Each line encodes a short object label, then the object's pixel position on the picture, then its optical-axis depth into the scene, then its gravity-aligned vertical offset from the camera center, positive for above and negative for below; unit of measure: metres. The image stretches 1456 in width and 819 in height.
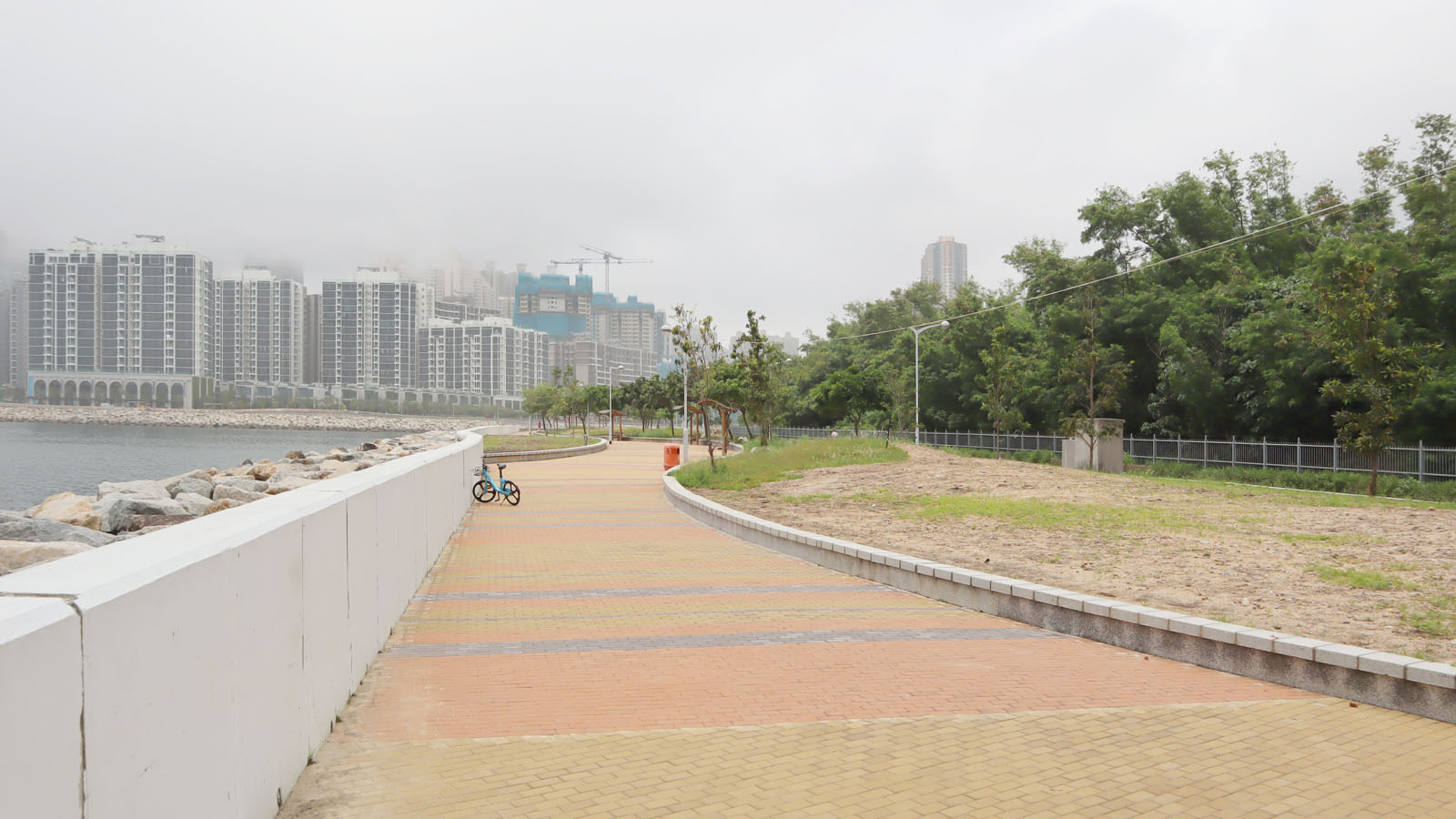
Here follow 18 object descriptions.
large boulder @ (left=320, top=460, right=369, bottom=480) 19.16 -1.19
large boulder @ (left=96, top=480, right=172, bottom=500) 14.80 -1.34
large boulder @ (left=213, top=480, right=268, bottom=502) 13.51 -1.23
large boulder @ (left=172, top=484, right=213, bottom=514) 12.30 -1.24
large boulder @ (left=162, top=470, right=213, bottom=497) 15.63 -1.31
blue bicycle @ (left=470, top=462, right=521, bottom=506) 18.78 -1.57
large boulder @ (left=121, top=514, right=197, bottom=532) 10.58 -1.28
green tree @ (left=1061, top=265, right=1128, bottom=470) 38.06 +1.80
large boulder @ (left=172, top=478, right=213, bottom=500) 15.14 -1.25
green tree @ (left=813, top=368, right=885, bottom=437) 50.25 +1.12
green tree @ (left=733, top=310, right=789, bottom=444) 32.72 +1.43
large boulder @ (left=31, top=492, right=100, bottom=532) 11.71 -1.31
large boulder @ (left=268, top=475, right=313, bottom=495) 14.58 -1.19
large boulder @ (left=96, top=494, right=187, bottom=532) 11.41 -1.21
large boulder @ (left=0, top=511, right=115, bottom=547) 9.16 -1.20
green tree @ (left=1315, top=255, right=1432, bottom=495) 24.38 +1.42
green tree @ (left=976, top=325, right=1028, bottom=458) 42.78 +1.41
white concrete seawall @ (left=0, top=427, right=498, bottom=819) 2.21 -0.81
